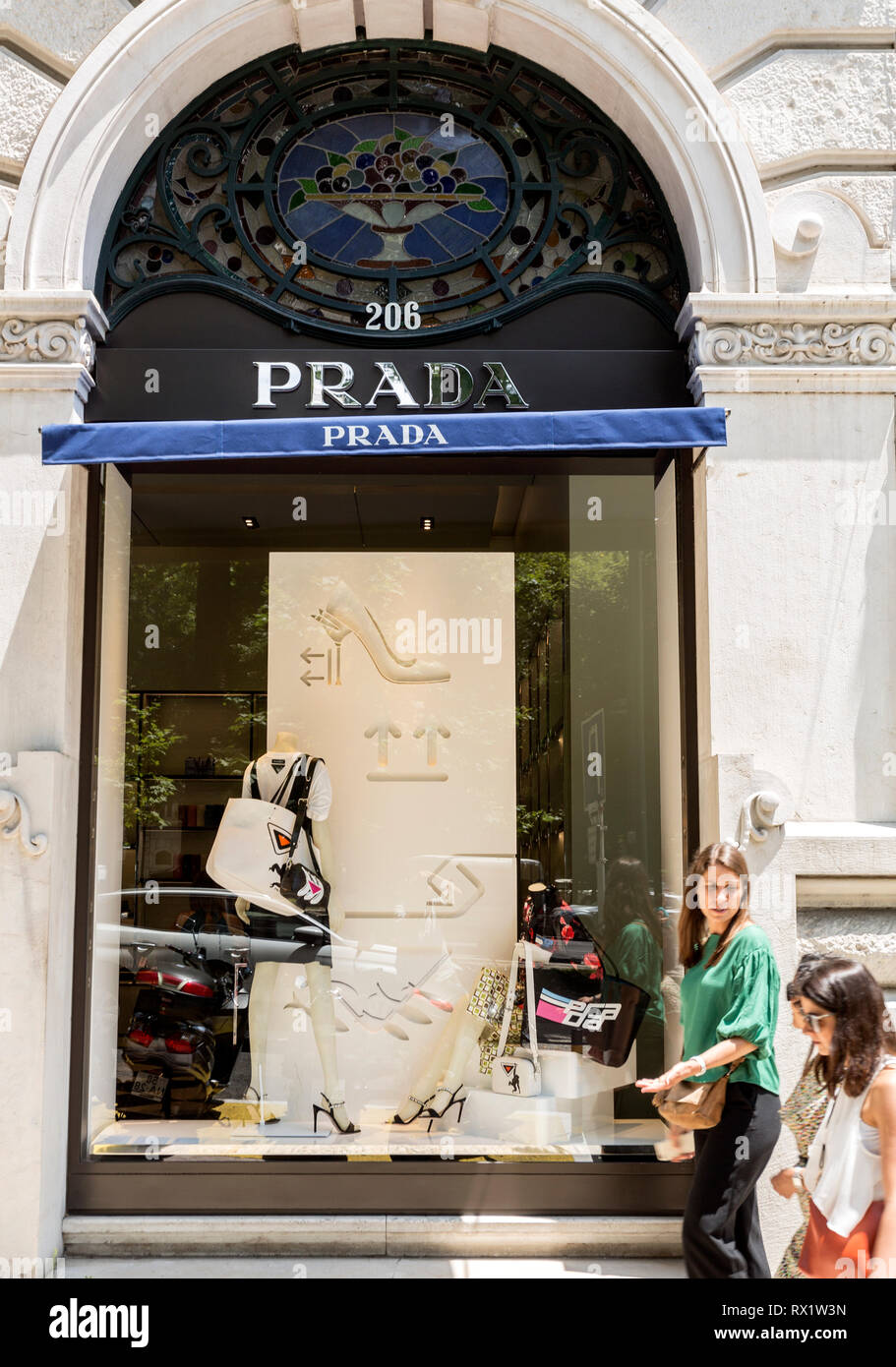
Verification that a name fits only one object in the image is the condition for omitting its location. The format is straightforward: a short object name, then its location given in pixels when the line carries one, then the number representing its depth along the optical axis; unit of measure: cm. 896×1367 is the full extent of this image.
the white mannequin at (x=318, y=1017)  679
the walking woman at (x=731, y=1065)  459
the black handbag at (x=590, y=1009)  651
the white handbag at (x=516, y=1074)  657
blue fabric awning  565
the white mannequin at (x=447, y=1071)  665
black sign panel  624
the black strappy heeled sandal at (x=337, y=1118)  654
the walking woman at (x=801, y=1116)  379
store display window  650
